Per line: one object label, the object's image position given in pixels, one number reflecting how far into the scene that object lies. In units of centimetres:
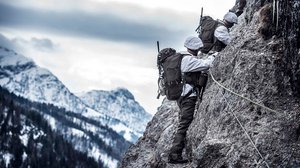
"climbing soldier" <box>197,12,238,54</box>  1691
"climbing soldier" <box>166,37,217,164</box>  1420
